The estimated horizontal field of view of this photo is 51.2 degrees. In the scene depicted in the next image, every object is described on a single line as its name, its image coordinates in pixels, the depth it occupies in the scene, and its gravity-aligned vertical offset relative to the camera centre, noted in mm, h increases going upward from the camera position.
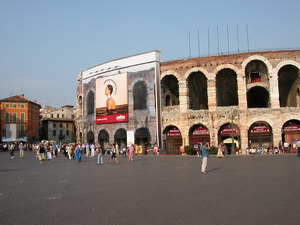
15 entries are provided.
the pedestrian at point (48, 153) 23844 -1281
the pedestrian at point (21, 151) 29852 -1359
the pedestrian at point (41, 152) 22328 -1121
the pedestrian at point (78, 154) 23125 -1369
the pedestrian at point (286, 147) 29703 -1577
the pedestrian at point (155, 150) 33375 -1807
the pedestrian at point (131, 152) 23980 -1369
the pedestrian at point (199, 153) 27991 -1842
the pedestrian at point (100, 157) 19812 -1470
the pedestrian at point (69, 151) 27009 -1330
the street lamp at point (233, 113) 32344 +1930
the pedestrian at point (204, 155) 13538 -1003
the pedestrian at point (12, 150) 28578 -1190
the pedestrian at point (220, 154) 25844 -1813
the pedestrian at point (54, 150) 30328 -1366
